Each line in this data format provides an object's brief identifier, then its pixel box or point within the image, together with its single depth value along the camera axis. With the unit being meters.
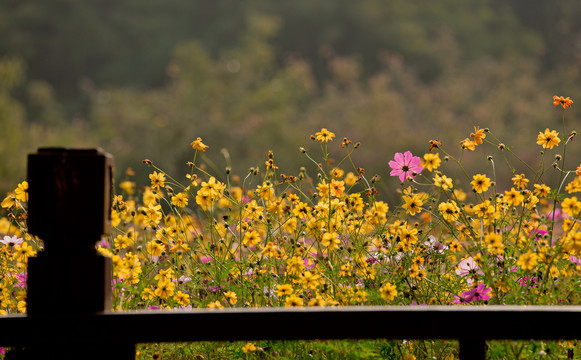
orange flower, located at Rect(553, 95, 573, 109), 4.46
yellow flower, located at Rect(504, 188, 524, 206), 4.27
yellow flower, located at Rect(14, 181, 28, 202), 4.64
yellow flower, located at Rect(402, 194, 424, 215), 4.46
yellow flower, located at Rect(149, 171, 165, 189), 4.90
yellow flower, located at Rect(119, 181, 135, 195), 5.07
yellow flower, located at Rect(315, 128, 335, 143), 4.80
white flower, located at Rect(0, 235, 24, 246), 5.12
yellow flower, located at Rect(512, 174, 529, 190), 4.54
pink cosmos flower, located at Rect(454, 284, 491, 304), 4.24
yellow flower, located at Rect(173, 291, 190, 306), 4.43
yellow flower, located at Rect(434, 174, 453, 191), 4.22
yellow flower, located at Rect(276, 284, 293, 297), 4.07
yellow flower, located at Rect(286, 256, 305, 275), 4.25
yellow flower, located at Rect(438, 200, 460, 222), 4.45
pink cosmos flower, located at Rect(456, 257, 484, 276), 4.51
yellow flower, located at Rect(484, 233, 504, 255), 3.76
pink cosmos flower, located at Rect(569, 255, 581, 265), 4.71
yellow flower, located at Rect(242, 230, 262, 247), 4.69
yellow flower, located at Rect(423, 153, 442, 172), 4.34
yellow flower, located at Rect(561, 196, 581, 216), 3.82
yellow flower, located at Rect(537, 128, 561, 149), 4.47
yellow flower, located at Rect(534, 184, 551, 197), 4.23
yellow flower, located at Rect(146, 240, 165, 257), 4.59
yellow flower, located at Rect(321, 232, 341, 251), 4.36
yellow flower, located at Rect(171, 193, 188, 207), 4.76
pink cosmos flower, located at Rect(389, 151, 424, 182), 4.67
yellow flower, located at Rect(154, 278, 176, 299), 4.41
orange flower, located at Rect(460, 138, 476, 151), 4.39
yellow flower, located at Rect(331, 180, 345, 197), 4.90
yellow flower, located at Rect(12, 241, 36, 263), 4.72
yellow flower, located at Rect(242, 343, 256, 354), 4.07
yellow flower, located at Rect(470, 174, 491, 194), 4.49
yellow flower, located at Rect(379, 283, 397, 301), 4.08
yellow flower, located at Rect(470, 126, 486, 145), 4.50
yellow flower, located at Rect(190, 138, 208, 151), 4.63
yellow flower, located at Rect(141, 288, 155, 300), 4.49
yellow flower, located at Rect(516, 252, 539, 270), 3.58
